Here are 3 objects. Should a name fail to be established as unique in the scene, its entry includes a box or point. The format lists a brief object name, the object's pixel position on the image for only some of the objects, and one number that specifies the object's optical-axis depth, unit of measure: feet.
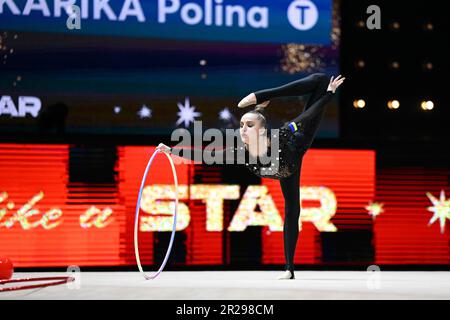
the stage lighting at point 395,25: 52.13
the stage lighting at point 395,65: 52.03
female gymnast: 37.93
